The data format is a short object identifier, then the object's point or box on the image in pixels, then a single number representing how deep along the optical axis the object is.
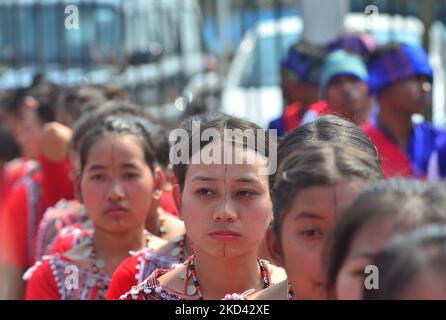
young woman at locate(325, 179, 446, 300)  3.22
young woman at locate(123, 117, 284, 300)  4.94
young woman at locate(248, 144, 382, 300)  4.11
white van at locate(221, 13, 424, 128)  12.92
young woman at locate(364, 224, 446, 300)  2.79
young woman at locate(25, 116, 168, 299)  6.40
